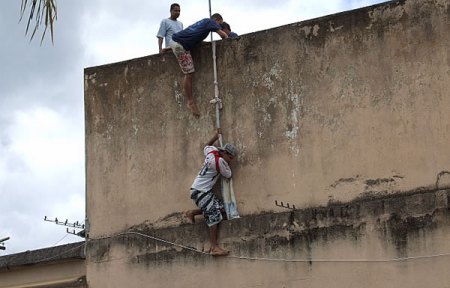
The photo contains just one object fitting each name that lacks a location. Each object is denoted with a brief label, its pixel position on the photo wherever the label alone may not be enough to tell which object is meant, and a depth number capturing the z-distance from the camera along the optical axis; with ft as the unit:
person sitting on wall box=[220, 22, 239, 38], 34.13
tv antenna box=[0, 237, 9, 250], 40.02
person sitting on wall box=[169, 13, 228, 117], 33.04
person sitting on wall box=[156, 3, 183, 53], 35.45
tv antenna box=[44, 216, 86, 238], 53.11
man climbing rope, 31.30
